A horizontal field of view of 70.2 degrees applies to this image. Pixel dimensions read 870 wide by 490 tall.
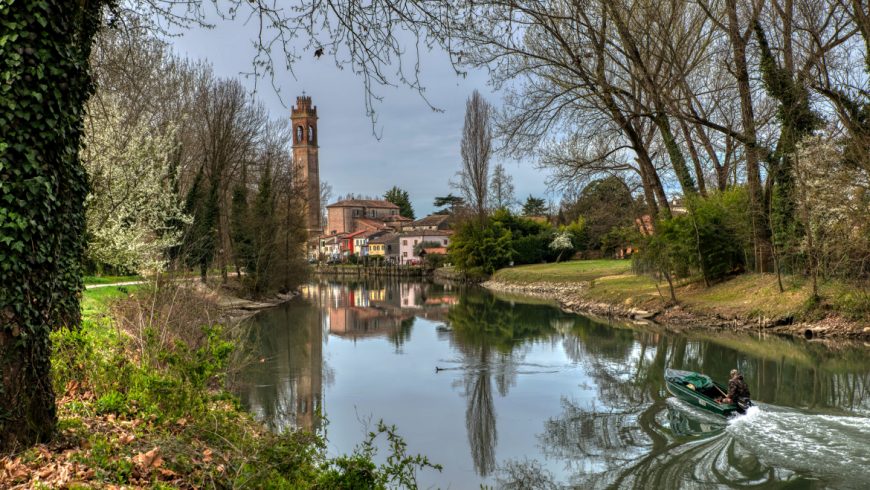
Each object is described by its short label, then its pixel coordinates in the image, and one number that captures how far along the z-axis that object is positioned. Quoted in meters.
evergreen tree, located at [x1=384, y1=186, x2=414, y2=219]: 120.62
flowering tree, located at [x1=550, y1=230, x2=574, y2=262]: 55.81
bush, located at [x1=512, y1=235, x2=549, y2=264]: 55.31
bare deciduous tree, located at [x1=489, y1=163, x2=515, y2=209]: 56.94
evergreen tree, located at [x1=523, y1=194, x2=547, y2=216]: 85.50
